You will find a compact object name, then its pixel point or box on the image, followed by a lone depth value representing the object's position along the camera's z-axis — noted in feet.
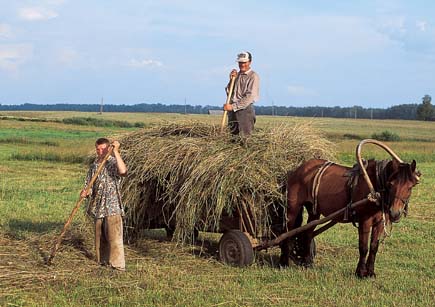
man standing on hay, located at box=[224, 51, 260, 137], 32.27
